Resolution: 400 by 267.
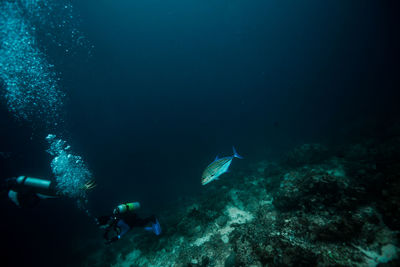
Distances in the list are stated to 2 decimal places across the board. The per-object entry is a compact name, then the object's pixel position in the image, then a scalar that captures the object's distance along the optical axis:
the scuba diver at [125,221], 5.05
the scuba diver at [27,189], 6.06
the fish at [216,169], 3.60
